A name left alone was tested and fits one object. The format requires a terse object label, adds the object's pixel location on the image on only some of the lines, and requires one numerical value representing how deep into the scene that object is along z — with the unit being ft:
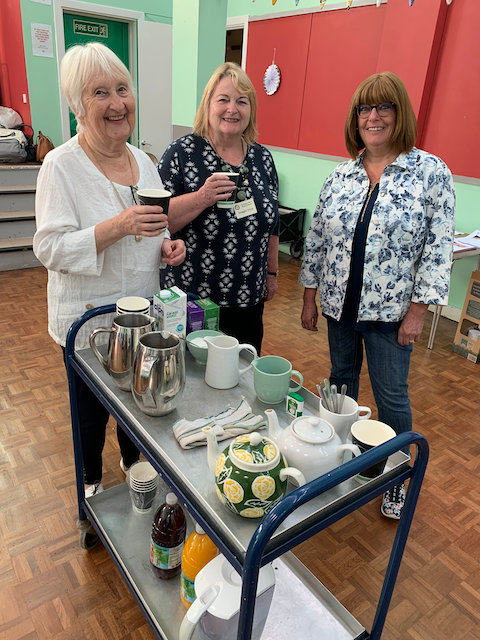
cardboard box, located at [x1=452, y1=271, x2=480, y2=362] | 11.01
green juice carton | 4.90
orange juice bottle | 3.97
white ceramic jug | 4.08
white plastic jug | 3.43
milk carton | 4.33
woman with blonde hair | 5.55
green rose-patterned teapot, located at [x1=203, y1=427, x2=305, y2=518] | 2.81
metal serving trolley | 2.77
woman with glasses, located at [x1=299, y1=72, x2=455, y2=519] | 5.30
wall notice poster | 16.69
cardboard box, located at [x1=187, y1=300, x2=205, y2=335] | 4.78
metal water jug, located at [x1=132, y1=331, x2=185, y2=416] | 3.61
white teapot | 3.06
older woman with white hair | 4.27
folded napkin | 3.48
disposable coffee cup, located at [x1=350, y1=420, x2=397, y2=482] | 3.25
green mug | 3.90
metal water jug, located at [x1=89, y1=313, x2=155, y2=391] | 4.04
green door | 18.34
